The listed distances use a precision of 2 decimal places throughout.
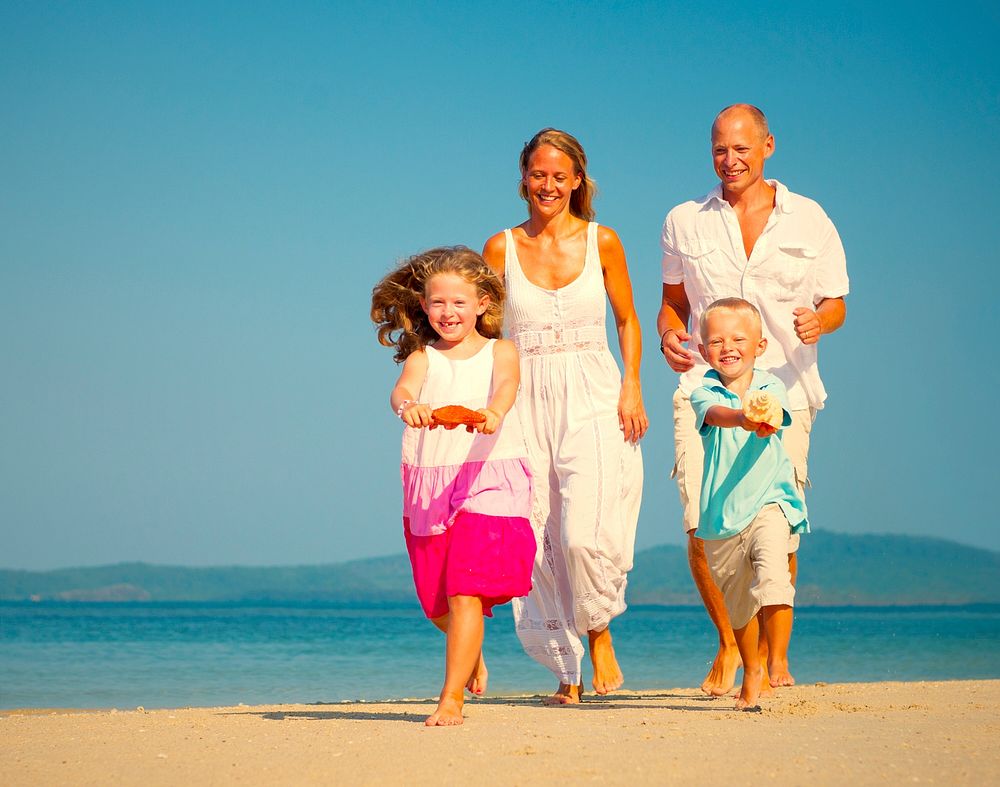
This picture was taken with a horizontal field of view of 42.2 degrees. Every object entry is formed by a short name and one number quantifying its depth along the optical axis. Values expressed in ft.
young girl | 16.35
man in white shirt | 21.54
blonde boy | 16.85
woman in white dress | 20.71
